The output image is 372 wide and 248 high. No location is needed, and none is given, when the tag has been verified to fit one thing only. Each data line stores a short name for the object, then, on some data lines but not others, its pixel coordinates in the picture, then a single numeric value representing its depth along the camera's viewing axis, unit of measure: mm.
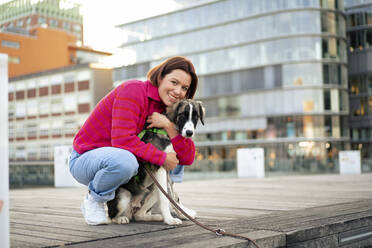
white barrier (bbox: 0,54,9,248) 2172
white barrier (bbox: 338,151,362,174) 25094
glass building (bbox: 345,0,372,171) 49638
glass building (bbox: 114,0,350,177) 42500
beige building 59562
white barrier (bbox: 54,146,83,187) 14406
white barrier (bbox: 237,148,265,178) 19766
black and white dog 3879
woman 3869
